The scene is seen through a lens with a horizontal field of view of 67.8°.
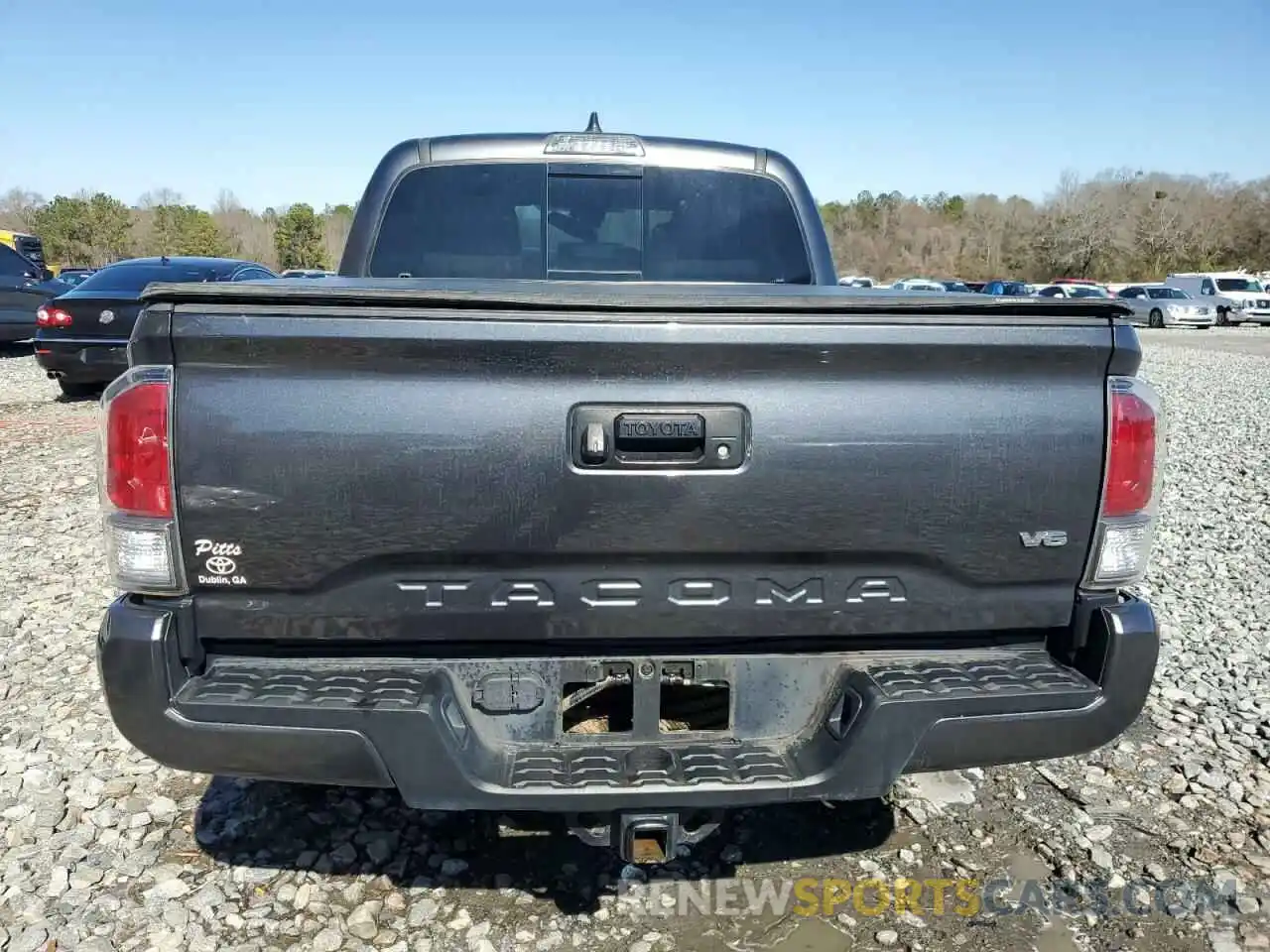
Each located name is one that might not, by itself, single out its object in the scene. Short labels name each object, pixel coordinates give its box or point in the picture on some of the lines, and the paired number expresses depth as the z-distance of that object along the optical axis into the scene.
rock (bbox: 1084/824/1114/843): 2.94
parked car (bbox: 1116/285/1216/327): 37.03
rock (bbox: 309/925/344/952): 2.45
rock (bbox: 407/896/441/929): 2.56
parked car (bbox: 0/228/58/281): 22.48
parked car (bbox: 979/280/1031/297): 31.12
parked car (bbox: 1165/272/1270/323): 38.06
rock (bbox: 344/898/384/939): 2.51
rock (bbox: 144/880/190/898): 2.62
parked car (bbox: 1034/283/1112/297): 31.81
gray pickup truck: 1.98
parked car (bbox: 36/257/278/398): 9.98
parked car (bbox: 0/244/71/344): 14.81
